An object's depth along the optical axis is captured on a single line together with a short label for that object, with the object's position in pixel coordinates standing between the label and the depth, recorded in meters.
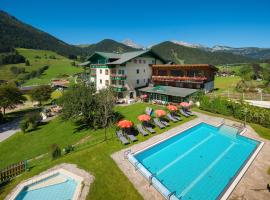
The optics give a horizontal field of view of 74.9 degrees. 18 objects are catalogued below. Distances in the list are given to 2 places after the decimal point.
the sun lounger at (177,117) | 26.97
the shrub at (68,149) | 19.70
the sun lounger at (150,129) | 22.32
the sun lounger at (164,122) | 24.64
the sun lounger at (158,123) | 23.85
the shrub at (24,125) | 33.75
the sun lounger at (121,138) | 19.47
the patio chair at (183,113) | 28.31
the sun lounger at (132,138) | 20.12
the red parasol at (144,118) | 23.00
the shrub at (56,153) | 18.59
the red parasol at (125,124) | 20.90
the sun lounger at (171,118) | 26.17
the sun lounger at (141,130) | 21.72
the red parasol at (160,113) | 24.62
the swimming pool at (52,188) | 12.41
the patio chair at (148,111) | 30.41
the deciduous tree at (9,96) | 44.57
